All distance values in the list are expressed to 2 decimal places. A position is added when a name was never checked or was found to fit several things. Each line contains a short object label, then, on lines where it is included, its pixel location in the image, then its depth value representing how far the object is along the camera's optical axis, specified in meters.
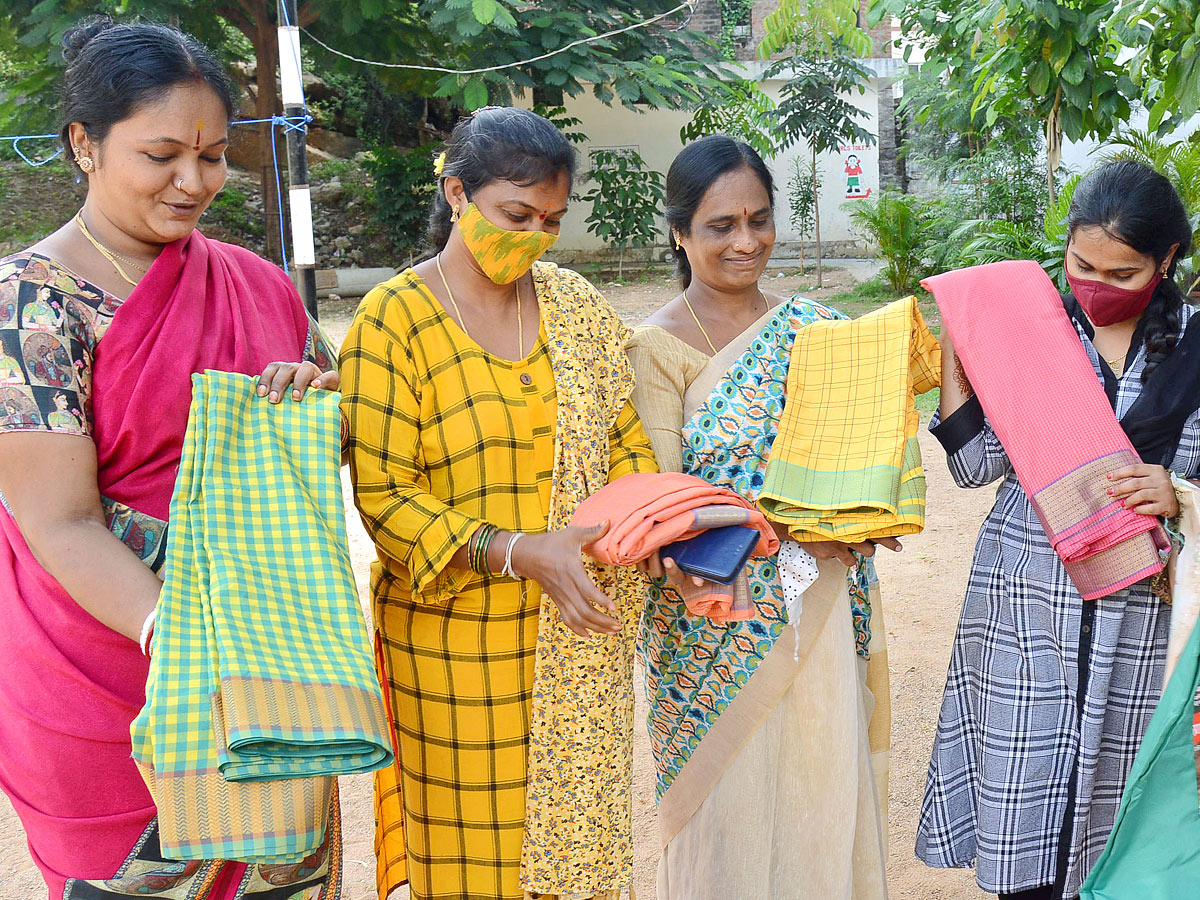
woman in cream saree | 2.62
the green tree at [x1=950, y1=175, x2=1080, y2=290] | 7.83
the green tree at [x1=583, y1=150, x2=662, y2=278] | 16.89
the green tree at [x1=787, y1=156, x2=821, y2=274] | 16.70
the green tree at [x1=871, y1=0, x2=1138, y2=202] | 4.43
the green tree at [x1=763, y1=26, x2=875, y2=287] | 15.05
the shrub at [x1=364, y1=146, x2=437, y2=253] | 17.30
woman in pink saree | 1.80
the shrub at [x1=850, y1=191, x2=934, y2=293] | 13.64
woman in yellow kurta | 2.23
